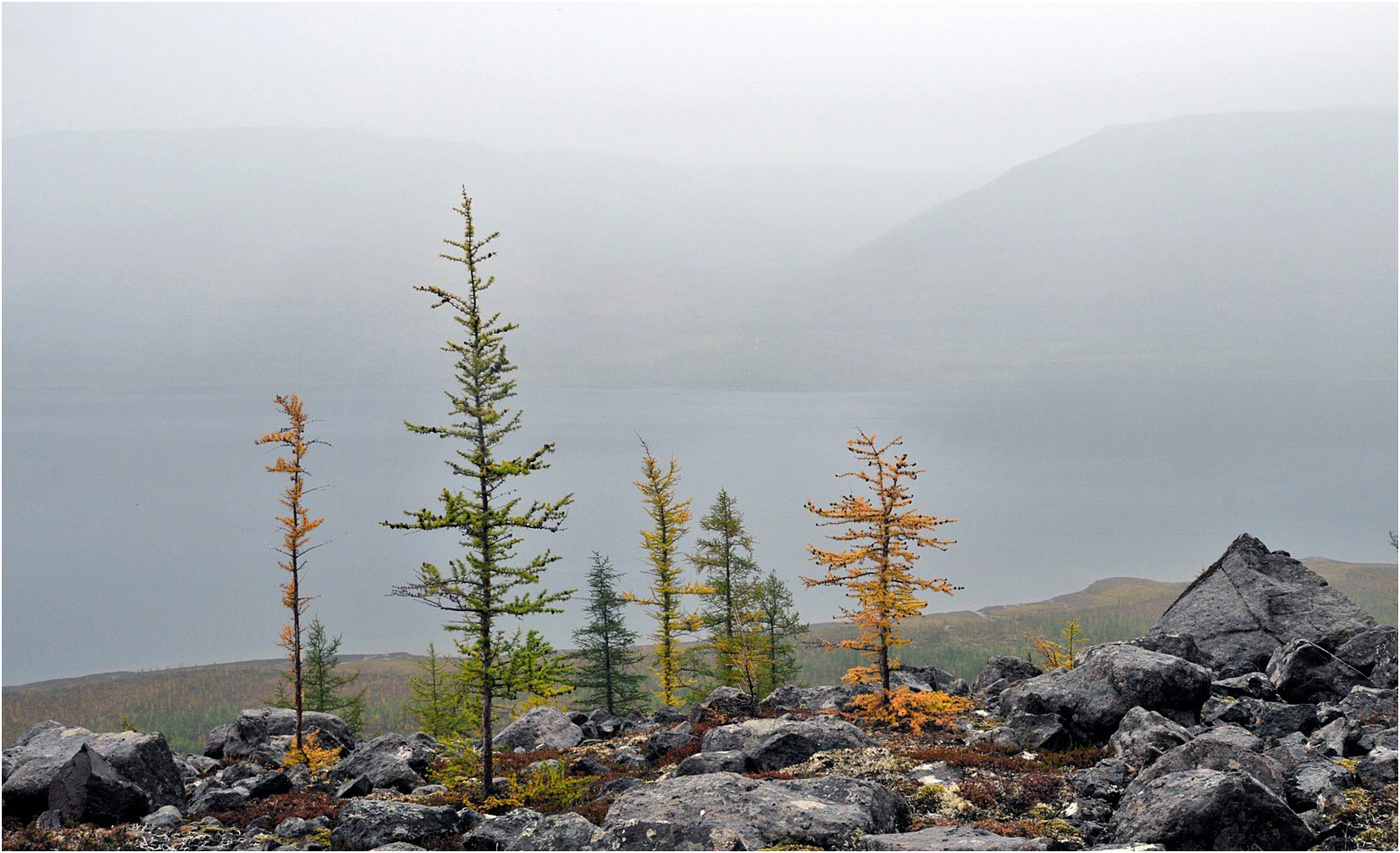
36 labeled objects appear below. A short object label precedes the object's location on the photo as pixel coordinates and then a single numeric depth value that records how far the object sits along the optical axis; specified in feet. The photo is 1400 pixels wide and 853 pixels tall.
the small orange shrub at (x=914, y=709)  67.15
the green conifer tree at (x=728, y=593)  122.11
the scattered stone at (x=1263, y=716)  54.03
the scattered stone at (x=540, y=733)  85.35
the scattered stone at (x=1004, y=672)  87.89
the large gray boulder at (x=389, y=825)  48.96
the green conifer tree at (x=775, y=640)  133.59
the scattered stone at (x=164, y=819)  55.36
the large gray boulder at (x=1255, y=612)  71.05
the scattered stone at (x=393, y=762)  67.97
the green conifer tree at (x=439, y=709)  142.92
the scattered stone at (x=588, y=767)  69.46
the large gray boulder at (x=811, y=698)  83.99
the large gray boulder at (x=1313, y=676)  59.62
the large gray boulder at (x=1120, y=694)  57.77
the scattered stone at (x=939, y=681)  90.58
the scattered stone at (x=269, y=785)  64.54
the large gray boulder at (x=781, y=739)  56.34
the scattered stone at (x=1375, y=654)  59.47
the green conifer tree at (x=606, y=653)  127.44
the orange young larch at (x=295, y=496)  83.82
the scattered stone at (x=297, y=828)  52.01
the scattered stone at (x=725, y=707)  77.77
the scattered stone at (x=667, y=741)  70.08
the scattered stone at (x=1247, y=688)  62.49
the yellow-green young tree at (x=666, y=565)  117.39
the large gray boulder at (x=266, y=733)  90.48
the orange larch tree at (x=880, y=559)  69.56
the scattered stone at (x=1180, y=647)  70.28
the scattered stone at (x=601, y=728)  89.97
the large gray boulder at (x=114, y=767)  58.54
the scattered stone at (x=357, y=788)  64.64
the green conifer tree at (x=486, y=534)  62.54
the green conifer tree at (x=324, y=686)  146.72
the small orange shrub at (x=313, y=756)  79.66
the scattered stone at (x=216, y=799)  60.54
